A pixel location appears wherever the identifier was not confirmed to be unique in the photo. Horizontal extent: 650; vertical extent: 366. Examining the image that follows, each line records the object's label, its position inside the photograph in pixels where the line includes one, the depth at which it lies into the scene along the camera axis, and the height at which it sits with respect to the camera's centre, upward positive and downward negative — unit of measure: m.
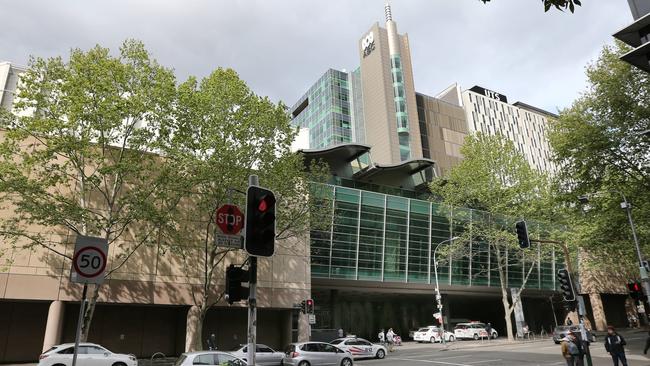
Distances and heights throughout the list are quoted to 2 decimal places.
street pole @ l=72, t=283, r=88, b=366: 6.40 +0.06
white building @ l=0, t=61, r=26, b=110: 33.47 +19.80
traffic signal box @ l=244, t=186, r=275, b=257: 6.37 +1.53
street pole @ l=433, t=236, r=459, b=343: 32.74 +1.25
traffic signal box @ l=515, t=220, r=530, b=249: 16.31 +3.06
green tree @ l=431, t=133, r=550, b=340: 37.62 +10.92
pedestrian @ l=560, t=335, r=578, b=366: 14.83 -1.23
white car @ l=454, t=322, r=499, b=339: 42.56 -1.22
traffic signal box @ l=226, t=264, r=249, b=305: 6.82 +0.67
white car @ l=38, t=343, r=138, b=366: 17.83 -1.02
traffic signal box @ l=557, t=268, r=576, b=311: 15.69 +0.90
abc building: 26.02 +4.25
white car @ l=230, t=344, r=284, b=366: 22.31 -1.54
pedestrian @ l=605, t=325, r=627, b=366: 15.27 -1.12
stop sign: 8.11 +1.99
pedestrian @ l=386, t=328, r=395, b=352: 32.87 -1.51
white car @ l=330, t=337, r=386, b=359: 26.19 -1.53
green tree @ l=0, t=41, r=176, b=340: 20.38 +10.07
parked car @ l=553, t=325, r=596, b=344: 31.58 -1.26
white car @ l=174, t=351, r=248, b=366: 15.13 -1.07
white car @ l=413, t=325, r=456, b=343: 41.03 -1.44
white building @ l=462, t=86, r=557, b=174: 92.62 +44.11
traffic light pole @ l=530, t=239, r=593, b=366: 14.19 -0.28
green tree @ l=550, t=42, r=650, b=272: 21.97 +8.61
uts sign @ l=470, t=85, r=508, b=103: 100.50 +51.66
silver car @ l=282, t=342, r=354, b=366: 20.00 -1.43
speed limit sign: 6.56 +1.09
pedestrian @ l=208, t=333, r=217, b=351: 25.55 -0.88
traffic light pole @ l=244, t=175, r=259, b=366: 6.70 +0.33
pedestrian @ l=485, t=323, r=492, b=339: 42.67 -1.24
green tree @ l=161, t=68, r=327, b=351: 23.47 +9.71
